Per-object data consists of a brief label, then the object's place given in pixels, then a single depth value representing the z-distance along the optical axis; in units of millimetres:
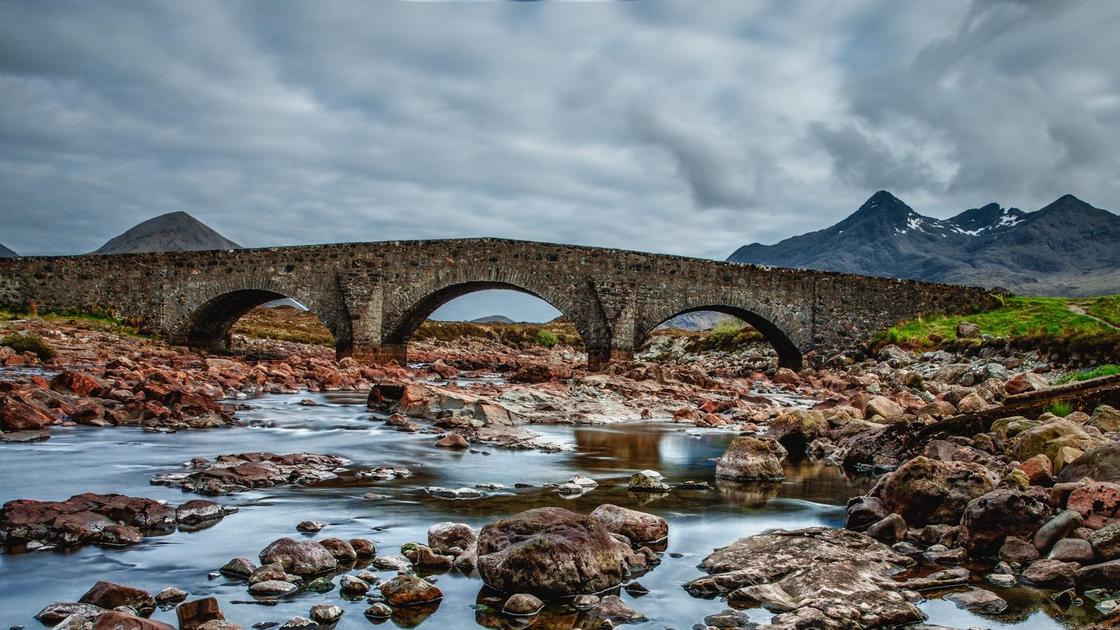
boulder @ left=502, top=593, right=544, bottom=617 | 3938
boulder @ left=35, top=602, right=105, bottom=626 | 3553
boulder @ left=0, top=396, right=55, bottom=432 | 9383
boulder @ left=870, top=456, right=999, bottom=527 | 5559
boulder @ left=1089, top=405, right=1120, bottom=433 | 7617
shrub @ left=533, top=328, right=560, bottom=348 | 52438
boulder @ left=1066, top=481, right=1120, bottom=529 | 4676
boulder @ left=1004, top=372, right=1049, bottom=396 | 10425
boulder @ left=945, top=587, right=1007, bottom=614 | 4059
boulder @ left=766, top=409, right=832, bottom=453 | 10438
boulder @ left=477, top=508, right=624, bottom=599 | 4164
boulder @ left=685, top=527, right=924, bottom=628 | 3883
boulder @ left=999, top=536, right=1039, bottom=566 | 4691
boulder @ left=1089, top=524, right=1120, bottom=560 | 4316
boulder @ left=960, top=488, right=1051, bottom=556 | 4949
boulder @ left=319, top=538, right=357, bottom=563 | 4629
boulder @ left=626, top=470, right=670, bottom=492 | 7352
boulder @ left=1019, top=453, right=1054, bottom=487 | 6039
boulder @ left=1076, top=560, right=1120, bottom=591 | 4129
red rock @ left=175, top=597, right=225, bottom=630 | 3482
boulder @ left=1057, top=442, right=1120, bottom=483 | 5578
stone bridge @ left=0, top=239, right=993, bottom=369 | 25031
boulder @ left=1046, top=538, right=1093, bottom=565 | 4391
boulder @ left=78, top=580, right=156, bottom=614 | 3693
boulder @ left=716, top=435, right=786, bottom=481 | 8078
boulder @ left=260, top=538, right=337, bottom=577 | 4324
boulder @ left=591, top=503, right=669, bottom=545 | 5309
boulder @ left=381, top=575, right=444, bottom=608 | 3986
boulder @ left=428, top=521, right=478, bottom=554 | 4891
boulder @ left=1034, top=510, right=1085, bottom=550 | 4648
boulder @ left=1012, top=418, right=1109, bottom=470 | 6414
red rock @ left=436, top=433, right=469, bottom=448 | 9797
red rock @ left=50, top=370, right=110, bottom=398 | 12273
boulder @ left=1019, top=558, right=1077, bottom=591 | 4270
